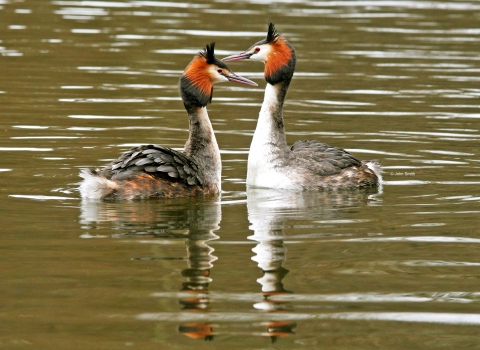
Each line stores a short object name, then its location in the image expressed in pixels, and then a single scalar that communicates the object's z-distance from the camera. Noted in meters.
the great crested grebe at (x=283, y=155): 20.67
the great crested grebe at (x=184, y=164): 18.47
